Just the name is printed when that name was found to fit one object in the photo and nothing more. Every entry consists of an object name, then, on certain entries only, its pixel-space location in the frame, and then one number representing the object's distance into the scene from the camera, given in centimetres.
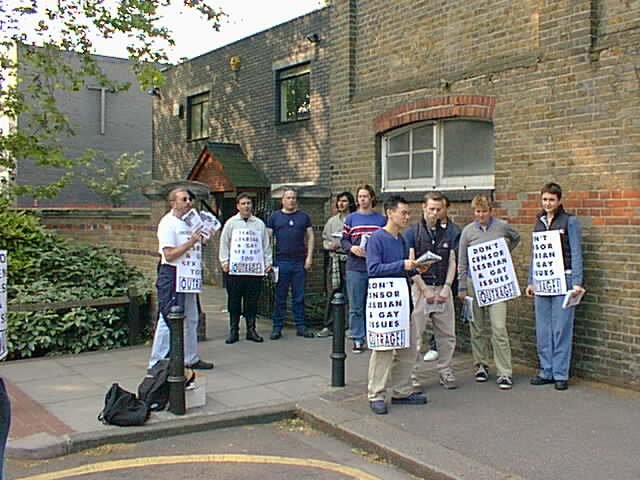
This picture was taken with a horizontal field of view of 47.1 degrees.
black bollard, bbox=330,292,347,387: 709
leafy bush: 923
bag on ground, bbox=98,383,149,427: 606
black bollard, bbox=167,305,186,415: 630
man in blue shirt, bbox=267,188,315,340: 996
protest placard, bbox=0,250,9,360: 477
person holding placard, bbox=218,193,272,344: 956
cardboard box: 654
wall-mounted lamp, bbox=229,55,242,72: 1686
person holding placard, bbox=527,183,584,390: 716
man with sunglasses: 750
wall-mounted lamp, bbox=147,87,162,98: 1959
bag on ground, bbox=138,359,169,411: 644
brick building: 726
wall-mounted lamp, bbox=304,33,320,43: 1430
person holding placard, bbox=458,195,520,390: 735
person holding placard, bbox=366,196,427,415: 630
